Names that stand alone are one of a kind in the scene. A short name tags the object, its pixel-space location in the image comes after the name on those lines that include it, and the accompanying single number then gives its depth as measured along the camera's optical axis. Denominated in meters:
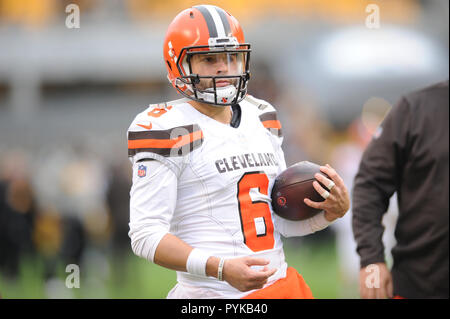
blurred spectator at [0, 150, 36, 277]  18.50
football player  5.34
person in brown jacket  6.52
